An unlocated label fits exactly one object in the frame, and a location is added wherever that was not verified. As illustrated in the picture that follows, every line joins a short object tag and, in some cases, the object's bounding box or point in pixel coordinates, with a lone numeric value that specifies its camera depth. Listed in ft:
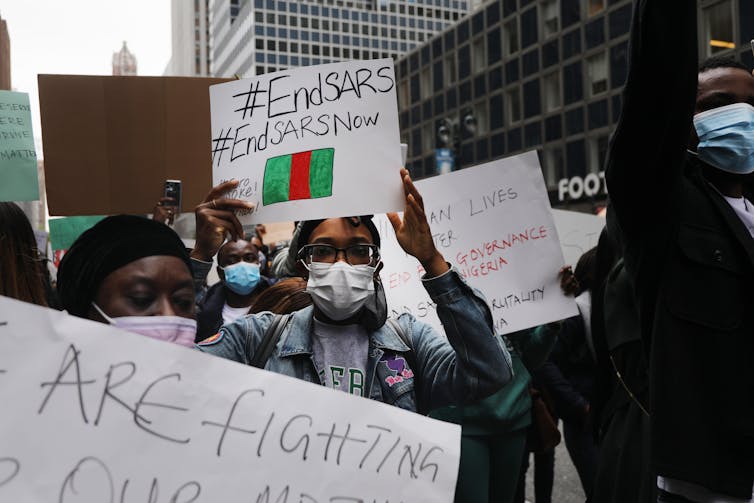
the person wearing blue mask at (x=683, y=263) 5.90
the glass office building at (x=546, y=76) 111.04
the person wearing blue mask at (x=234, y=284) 16.05
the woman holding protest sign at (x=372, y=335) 7.47
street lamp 65.09
